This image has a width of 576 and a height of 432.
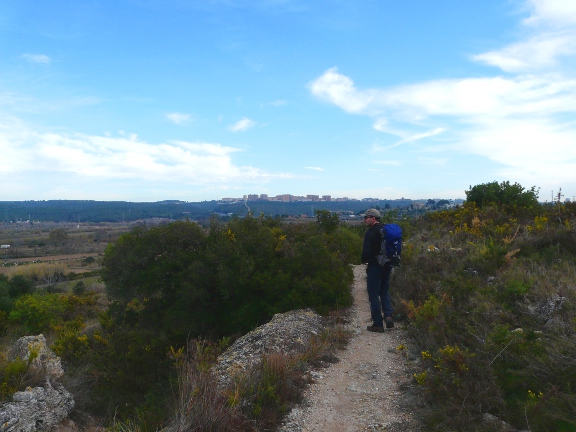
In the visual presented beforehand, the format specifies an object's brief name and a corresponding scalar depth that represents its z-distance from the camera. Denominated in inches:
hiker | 275.9
